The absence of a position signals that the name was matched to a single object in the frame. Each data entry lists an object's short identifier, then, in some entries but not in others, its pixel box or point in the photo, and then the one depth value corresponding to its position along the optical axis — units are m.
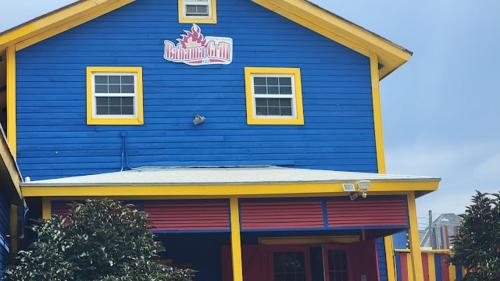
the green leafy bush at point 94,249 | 12.92
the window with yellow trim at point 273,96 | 18.08
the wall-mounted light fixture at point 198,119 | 17.59
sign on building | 18.02
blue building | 17.19
